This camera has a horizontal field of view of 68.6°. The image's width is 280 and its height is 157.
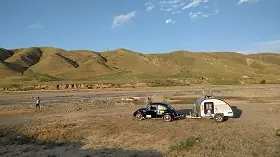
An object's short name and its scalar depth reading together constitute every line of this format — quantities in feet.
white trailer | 57.95
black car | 59.02
